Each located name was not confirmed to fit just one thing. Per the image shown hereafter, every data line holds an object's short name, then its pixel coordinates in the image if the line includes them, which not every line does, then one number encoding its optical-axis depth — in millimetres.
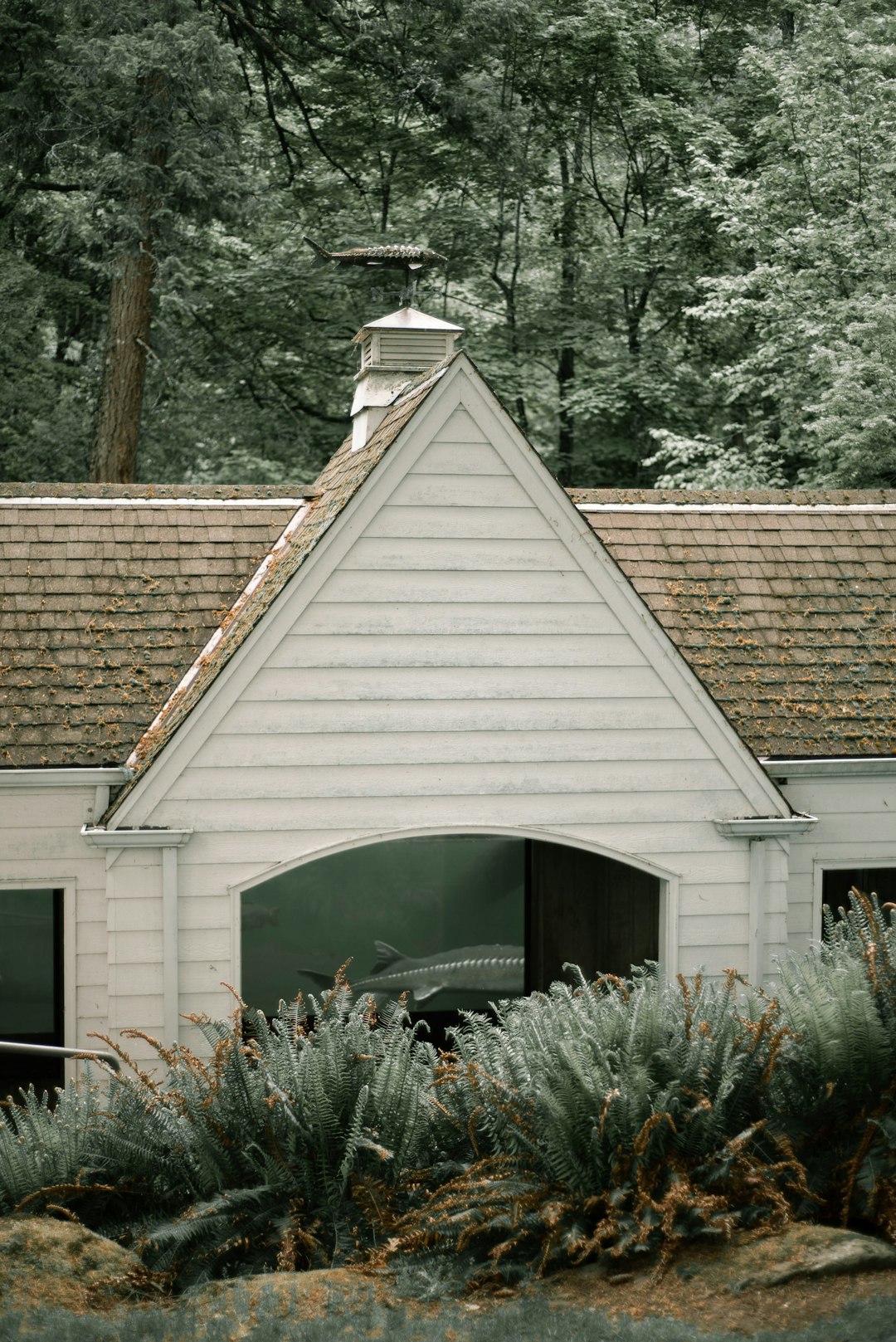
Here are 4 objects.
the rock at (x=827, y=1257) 4719
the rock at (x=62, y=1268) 4805
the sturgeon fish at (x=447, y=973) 10906
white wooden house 8398
